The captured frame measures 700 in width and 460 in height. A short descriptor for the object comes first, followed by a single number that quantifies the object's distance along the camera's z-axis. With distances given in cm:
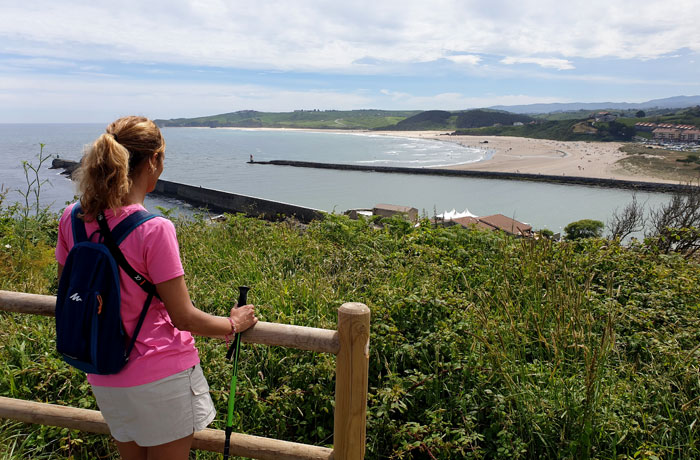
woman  143
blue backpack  144
